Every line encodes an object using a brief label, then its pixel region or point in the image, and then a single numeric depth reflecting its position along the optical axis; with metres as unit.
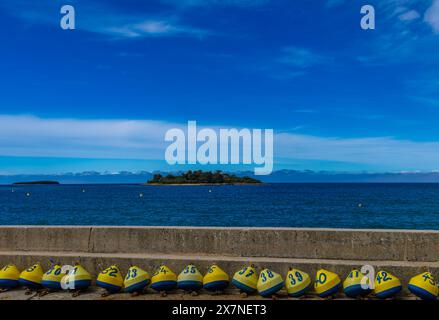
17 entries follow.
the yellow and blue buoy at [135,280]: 7.04
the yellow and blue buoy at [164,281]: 7.06
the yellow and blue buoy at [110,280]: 7.10
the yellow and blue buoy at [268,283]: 6.79
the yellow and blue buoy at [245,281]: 6.93
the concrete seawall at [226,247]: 7.59
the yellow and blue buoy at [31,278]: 7.34
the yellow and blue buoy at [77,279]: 7.12
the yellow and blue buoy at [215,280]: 7.01
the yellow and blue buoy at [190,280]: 7.00
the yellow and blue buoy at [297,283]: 6.84
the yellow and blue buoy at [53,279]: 7.21
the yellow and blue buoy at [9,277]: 7.41
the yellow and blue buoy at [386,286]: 6.67
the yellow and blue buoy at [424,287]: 6.49
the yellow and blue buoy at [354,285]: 6.68
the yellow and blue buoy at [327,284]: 6.77
